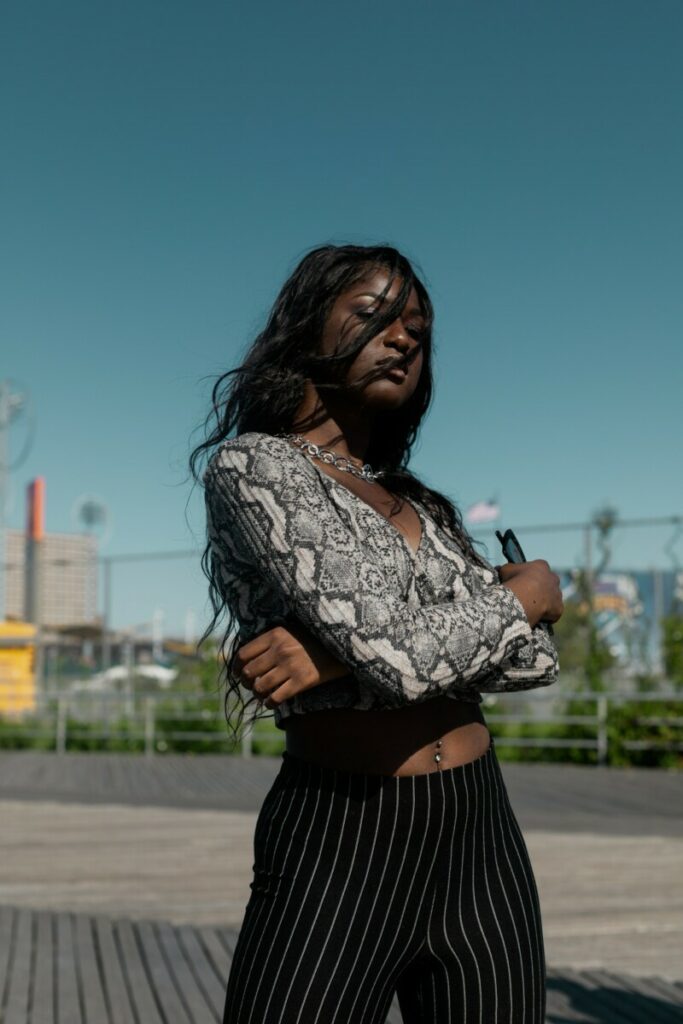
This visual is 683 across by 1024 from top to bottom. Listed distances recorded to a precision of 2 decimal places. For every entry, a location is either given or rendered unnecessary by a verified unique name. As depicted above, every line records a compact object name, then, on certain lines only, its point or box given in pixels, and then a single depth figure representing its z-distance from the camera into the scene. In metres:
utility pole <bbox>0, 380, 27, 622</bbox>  28.88
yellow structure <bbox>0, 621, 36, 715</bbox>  17.25
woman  1.64
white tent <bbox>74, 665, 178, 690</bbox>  15.58
